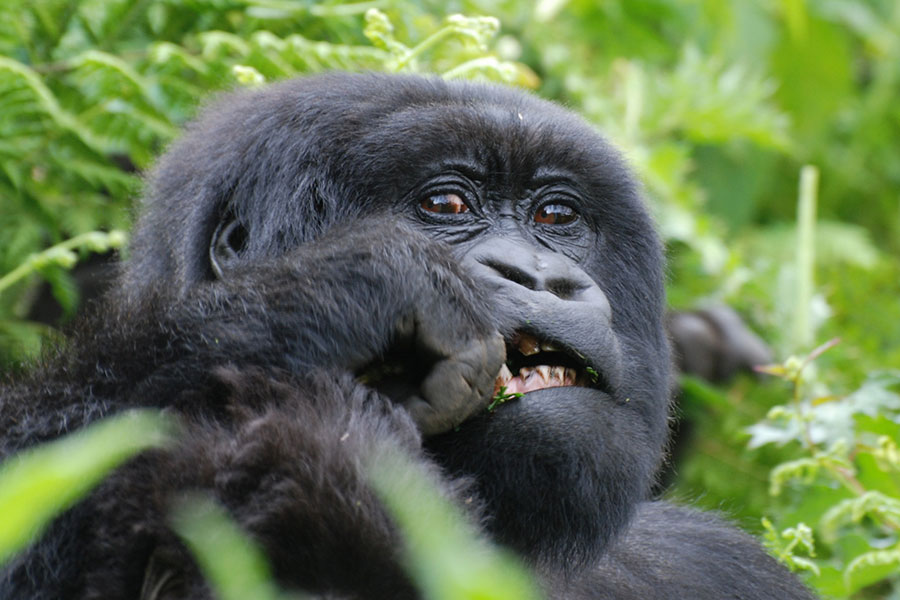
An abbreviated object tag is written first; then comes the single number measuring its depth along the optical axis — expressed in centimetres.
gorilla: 663
